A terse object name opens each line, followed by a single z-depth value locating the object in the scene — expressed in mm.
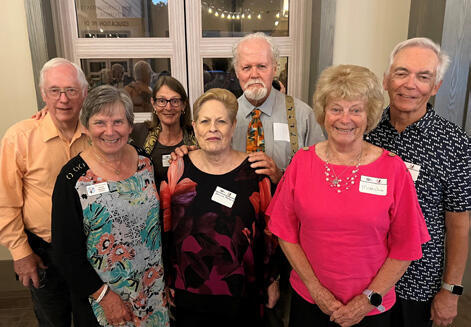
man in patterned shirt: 1424
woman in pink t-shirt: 1272
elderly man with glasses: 1685
